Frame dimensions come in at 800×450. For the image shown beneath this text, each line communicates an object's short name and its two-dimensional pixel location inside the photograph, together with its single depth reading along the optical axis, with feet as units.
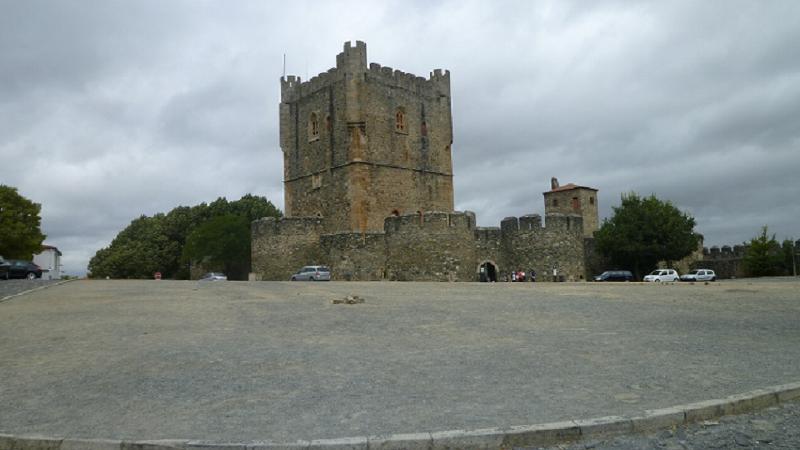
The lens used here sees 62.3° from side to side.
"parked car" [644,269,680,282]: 116.06
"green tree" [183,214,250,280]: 150.20
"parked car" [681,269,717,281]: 123.05
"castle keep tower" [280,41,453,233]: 129.00
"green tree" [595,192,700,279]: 136.26
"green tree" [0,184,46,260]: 153.17
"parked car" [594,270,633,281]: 115.65
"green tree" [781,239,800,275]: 150.78
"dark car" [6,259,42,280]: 103.00
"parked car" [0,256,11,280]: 100.42
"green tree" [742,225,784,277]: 155.43
